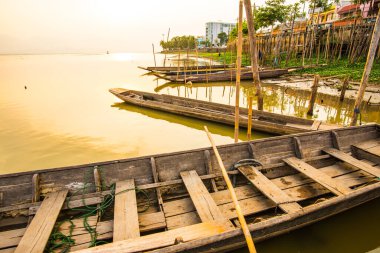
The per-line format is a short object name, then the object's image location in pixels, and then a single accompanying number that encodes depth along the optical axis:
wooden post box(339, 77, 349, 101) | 9.68
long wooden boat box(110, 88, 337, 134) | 6.63
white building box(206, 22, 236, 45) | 133.62
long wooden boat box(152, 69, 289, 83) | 16.12
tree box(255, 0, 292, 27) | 26.95
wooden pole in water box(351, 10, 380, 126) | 5.57
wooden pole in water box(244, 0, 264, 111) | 7.03
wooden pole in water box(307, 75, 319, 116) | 8.44
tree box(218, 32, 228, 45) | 77.72
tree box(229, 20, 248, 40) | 37.47
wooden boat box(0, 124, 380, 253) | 2.63
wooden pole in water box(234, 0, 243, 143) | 4.30
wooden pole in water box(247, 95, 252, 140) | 5.51
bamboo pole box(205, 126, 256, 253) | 1.89
